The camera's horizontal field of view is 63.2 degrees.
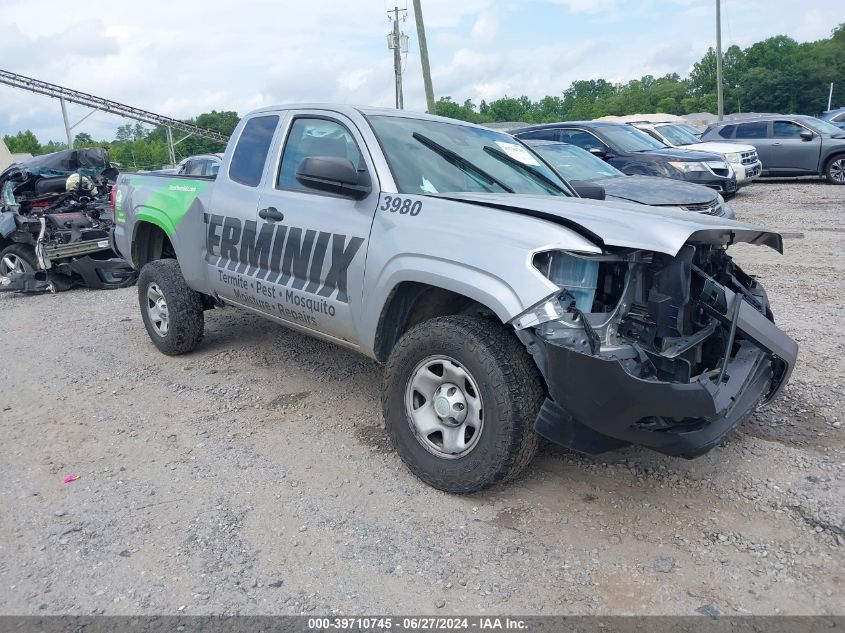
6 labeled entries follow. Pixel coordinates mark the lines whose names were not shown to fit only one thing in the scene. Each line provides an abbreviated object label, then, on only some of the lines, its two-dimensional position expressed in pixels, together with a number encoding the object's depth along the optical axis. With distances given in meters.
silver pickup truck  2.93
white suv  14.88
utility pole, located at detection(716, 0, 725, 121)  35.94
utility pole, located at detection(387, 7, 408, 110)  34.25
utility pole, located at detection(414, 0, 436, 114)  19.69
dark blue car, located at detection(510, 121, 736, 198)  11.23
